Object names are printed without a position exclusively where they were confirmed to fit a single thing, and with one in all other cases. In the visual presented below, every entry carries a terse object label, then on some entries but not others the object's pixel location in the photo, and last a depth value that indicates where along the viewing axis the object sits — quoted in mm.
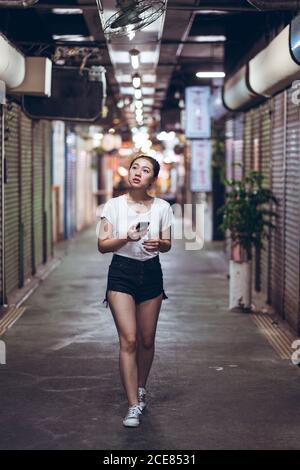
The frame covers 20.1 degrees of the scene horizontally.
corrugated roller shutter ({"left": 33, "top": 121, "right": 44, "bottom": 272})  17719
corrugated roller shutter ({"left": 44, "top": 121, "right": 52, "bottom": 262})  19609
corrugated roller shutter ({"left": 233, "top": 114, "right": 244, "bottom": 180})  18814
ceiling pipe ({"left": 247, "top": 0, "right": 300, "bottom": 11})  8812
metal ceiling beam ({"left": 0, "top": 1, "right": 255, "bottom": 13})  9841
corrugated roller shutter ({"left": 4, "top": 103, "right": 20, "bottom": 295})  13766
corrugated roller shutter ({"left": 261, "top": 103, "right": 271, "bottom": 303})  14027
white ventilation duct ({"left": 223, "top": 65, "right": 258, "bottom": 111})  13508
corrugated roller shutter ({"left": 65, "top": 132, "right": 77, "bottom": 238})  28000
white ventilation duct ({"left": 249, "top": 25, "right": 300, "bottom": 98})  9734
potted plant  12898
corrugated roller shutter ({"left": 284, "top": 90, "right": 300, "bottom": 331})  11143
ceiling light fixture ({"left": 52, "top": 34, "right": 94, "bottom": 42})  18484
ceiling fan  8031
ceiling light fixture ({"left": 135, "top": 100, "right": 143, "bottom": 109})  21834
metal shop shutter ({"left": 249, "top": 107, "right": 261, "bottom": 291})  15359
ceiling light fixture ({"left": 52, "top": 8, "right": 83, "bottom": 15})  17281
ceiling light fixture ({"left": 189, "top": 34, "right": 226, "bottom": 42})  19209
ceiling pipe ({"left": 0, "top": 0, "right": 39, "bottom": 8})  8586
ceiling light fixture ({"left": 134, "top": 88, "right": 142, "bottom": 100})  19109
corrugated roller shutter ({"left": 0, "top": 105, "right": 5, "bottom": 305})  12812
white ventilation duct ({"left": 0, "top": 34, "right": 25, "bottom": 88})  10227
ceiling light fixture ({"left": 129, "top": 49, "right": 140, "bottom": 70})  13942
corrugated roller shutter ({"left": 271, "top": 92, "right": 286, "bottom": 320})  12523
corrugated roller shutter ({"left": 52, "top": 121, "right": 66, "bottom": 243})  25278
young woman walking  6898
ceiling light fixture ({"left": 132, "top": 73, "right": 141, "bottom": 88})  16681
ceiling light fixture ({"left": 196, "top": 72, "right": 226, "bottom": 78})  15914
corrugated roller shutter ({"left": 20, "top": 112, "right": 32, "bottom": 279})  15781
